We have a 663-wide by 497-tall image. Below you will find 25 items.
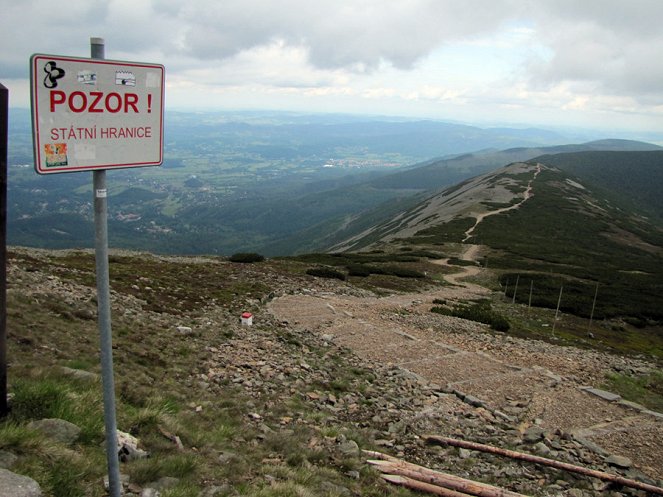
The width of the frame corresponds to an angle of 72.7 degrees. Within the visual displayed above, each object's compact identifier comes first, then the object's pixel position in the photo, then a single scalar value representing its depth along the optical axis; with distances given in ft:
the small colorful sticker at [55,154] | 12.35
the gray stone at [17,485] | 14.67
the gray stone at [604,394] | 47.26
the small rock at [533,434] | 36.50
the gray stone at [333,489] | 23.25
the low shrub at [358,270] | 123.34
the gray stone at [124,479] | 18.44
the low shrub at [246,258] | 121.80
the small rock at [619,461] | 34.09
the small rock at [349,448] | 29.04
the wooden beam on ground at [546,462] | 30.99
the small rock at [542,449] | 34.42
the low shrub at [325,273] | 110.73
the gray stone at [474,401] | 43.09
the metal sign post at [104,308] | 13.47
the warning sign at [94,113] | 12.20
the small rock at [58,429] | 19.63
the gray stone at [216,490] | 19.72
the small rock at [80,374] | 27.61
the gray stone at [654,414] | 43.80
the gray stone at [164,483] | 19.11
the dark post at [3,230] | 16.44
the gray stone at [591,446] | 35.65
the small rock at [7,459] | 16.20
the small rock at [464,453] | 32.32
